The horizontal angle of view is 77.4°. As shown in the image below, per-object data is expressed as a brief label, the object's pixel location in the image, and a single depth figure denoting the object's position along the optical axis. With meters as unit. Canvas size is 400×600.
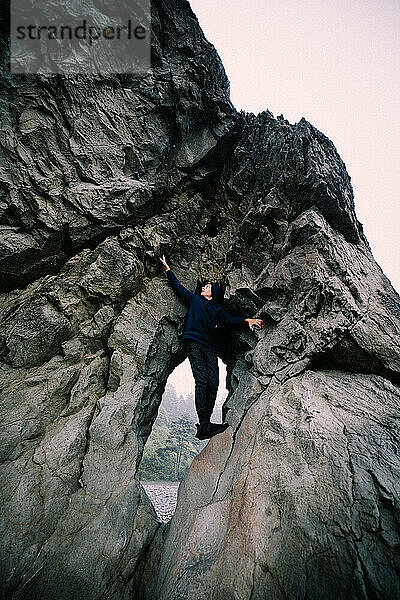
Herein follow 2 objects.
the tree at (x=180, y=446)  27.38
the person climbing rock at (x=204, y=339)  5.61
